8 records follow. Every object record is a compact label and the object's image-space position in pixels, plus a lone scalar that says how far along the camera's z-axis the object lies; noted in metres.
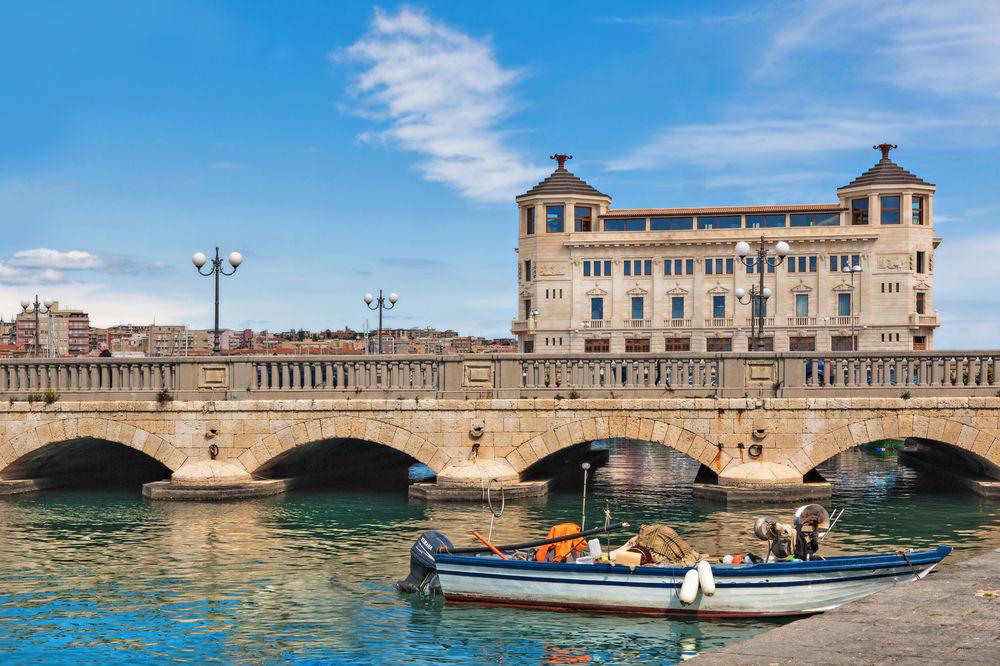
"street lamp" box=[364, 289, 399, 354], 48.25
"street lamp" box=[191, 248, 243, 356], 31.20
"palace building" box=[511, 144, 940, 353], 89.19
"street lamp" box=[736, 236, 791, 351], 30.33
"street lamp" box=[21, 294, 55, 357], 47.86
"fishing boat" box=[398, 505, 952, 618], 15.96
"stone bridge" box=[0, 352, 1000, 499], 26.95
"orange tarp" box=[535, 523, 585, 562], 17.73
